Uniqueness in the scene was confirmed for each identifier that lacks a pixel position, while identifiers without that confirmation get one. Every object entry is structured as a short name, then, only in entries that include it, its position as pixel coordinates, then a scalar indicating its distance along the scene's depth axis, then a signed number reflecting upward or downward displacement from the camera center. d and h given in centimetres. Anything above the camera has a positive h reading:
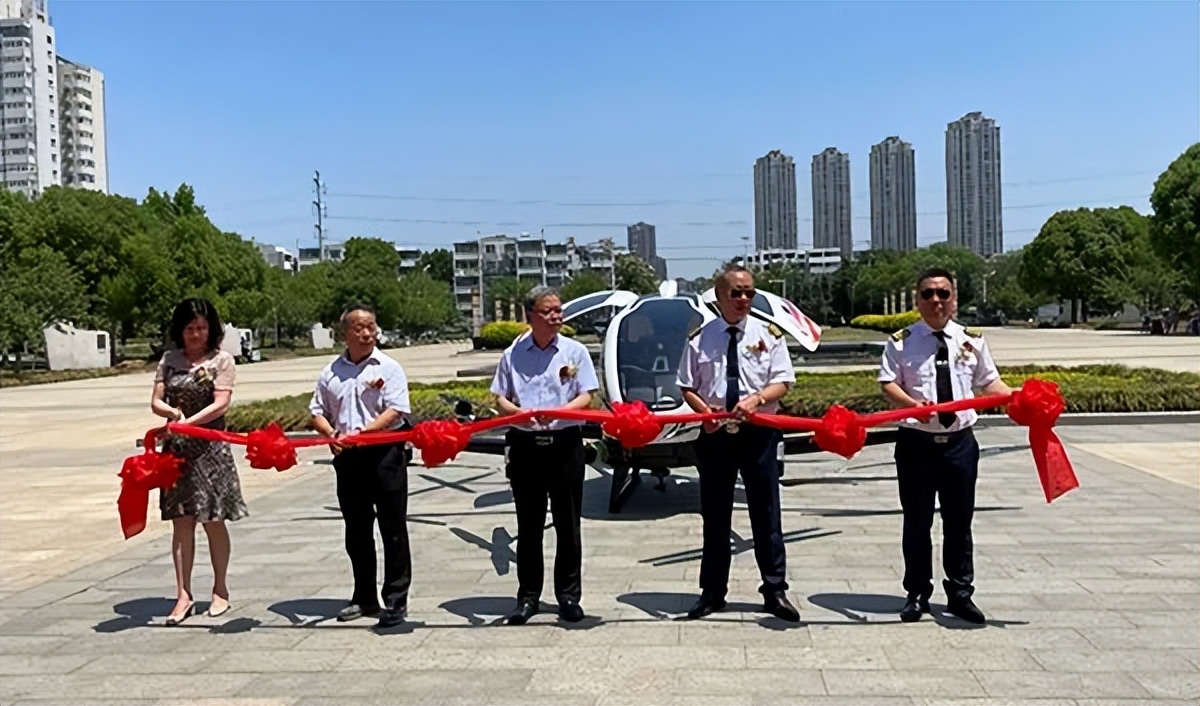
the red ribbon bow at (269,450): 625 -68
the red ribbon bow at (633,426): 587 -55
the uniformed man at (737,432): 583 -60
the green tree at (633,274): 10175 +494
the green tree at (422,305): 7646 +186
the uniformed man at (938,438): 568 -64
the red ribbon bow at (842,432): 587 -62
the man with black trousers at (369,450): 592 -66
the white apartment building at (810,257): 13925 +890
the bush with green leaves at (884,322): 4159 -15
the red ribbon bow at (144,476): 598 -78
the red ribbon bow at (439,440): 593 -61
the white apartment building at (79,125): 13775 +2743
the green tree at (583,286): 8394 +322
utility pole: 10369 +1023
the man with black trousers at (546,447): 586 -66
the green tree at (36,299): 3469 +137
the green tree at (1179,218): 4950 +440
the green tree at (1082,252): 7138 +413
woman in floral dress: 604 -42
